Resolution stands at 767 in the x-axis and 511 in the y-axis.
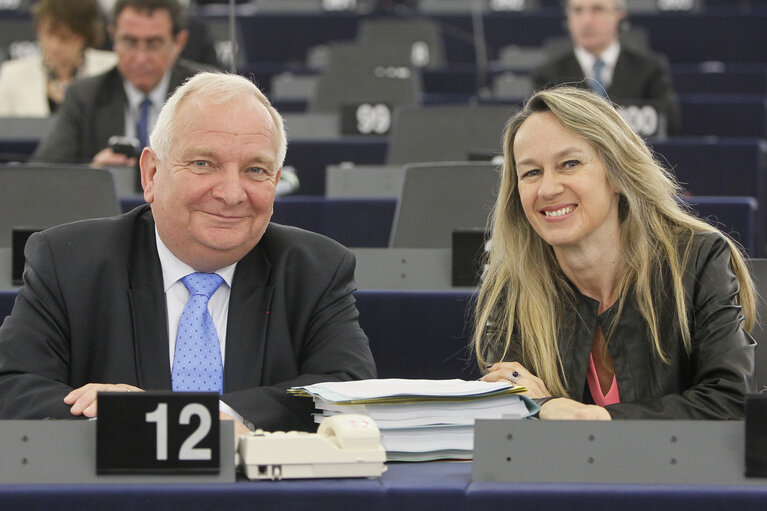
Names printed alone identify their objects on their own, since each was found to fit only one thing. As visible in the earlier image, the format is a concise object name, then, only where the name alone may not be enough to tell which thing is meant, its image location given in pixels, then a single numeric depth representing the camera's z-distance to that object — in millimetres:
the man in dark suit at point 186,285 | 3460
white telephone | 2589
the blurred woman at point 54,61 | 9032
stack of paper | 2928
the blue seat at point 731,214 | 5816
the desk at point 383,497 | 2489
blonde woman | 3656
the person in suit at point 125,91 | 7598
